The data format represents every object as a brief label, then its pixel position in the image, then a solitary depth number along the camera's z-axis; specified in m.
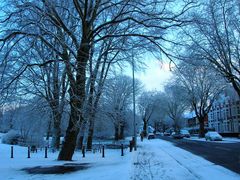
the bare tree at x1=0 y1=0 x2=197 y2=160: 14.68
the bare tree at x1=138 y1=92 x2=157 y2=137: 92.93
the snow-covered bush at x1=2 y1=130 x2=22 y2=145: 42.56
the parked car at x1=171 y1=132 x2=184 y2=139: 64.07
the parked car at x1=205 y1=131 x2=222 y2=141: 48.78
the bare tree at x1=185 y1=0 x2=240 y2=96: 26.93
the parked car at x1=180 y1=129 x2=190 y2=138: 72.55
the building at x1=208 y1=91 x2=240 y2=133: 74.44
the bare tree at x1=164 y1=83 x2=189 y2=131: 92.44
